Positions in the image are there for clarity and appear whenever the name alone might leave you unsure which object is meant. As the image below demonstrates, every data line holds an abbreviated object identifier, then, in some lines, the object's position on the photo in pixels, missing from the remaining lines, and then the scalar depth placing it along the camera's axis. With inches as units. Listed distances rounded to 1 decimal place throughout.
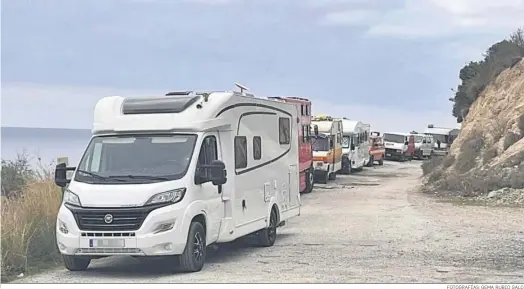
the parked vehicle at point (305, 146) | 1059.0
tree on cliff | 1727.4
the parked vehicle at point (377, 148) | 1979.9
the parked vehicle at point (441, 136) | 2795.3
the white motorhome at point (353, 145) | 1585.9
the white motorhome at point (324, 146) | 1350.9
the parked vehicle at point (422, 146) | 2536.9
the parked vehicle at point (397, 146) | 2365.9
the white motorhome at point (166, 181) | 447.2
